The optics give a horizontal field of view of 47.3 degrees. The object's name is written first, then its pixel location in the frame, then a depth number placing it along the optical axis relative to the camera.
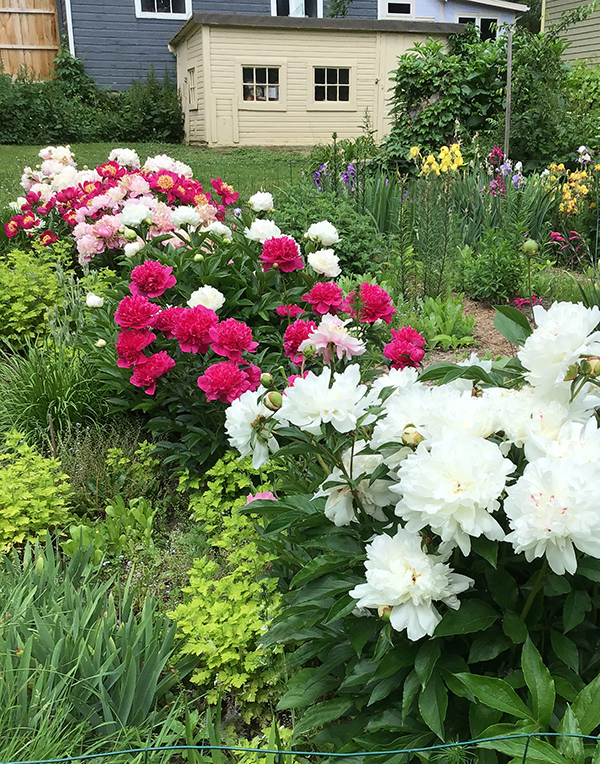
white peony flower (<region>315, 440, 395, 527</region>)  1.29
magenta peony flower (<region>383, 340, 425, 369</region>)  2.07
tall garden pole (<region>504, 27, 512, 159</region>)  6.32
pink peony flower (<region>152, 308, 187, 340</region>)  2.61
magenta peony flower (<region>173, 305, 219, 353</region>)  2.44
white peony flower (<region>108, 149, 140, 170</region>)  5.31
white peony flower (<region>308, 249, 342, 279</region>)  2.66
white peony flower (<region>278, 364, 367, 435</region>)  1.18
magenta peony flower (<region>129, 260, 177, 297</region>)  2.70
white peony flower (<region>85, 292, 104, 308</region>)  3.04
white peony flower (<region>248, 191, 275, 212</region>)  3.19
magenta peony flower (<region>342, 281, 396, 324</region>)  2.37
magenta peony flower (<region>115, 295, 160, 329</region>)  2.53
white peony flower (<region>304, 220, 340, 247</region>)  2.79
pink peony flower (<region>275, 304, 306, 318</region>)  2.85
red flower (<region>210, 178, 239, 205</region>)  4.33
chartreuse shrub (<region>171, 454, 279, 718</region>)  1.79
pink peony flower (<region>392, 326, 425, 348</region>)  2.12
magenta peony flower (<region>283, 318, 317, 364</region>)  2.32
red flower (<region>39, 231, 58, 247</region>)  4.80
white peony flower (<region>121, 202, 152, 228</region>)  3.30
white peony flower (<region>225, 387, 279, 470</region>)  1.37
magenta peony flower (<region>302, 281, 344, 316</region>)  2.59
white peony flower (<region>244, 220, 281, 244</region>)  2.92
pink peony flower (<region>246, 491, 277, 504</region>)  1.91
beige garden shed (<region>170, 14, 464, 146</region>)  14.32
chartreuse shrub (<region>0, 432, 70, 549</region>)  2.34
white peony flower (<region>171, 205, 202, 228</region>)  3.26
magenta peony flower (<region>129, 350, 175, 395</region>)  2.55
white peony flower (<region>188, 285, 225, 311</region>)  2.62
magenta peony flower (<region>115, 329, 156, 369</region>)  2.53
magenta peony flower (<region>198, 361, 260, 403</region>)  2.34
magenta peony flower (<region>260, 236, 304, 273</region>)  2.74
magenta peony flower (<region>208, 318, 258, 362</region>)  2.40
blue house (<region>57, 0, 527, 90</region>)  15.68
